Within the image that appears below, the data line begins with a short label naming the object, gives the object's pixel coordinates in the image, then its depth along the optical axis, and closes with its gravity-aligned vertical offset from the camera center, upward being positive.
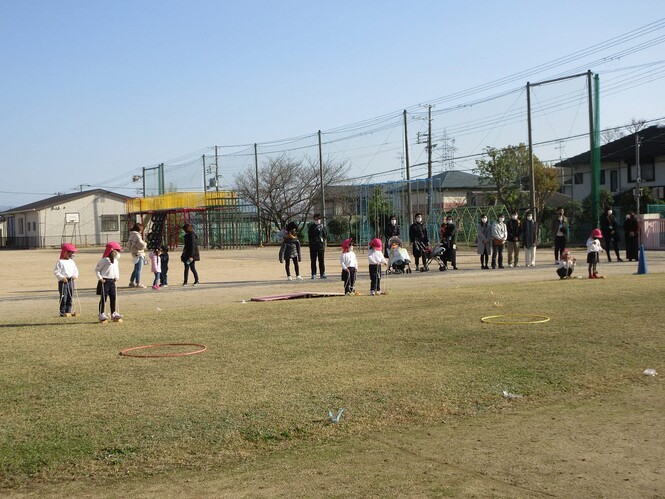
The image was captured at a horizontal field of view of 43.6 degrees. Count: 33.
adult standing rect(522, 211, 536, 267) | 27.30 -0.26
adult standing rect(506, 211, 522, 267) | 26.92 -0.15
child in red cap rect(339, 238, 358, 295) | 18.19 -0.75
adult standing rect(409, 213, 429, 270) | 26.36 -0.13
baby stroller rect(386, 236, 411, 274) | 25.20 -0.67
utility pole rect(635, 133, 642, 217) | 44.78 +3.71
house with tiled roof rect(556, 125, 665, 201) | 54.19 +4.42
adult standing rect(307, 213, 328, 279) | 23.58 -0.14
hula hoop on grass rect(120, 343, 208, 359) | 10.30 -1.40
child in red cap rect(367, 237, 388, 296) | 17.92 -0.58
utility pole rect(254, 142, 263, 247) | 65.73 +3.12
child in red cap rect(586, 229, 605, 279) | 21.28 -0.64
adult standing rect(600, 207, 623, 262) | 27.84 -0.03
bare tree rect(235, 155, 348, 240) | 71.44 +3.99
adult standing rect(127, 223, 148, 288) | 21.56 -0.26
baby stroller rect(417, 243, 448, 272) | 26.41 -0.62
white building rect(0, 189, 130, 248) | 76.88 +2.23
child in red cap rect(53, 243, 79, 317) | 14.93 -0.60
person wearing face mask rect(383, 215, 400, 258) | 26.03 +0.22
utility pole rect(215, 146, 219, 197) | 74.48 +6.09
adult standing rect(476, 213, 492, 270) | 26.73 -0.18
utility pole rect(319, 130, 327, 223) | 57.21 +4.60
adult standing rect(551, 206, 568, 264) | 27.53 -0.10
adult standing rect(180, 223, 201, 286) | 22.56 -0.30
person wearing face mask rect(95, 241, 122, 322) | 13.85 -0.58
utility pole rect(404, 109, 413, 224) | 49.13 +4.76
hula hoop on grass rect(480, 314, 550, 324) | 12.57 -1.37
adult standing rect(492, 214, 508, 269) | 26.45 -0.16
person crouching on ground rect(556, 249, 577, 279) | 21.14 -0.94
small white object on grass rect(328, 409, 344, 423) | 7.31 -1.60
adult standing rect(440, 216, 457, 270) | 26.44 -0.21
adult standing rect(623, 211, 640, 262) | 27.61 -0.26
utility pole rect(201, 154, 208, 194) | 73.89 +5.37
